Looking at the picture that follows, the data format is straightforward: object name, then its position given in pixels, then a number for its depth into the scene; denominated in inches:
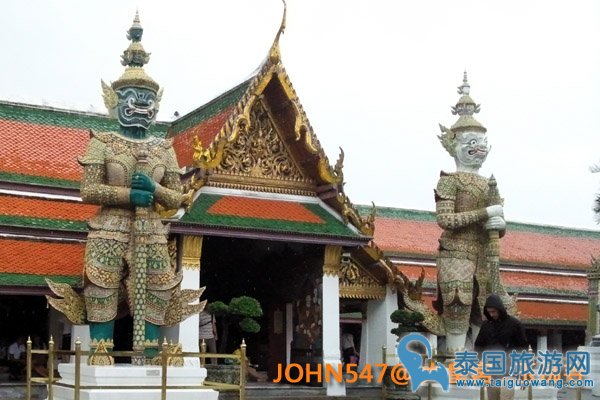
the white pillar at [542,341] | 798.4
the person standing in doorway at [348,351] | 729.6
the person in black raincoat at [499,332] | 344.2
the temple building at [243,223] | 540.7
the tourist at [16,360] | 596.4
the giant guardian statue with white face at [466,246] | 544.7
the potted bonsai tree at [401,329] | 552.7
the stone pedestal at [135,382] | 404.8
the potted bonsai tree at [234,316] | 509.7
